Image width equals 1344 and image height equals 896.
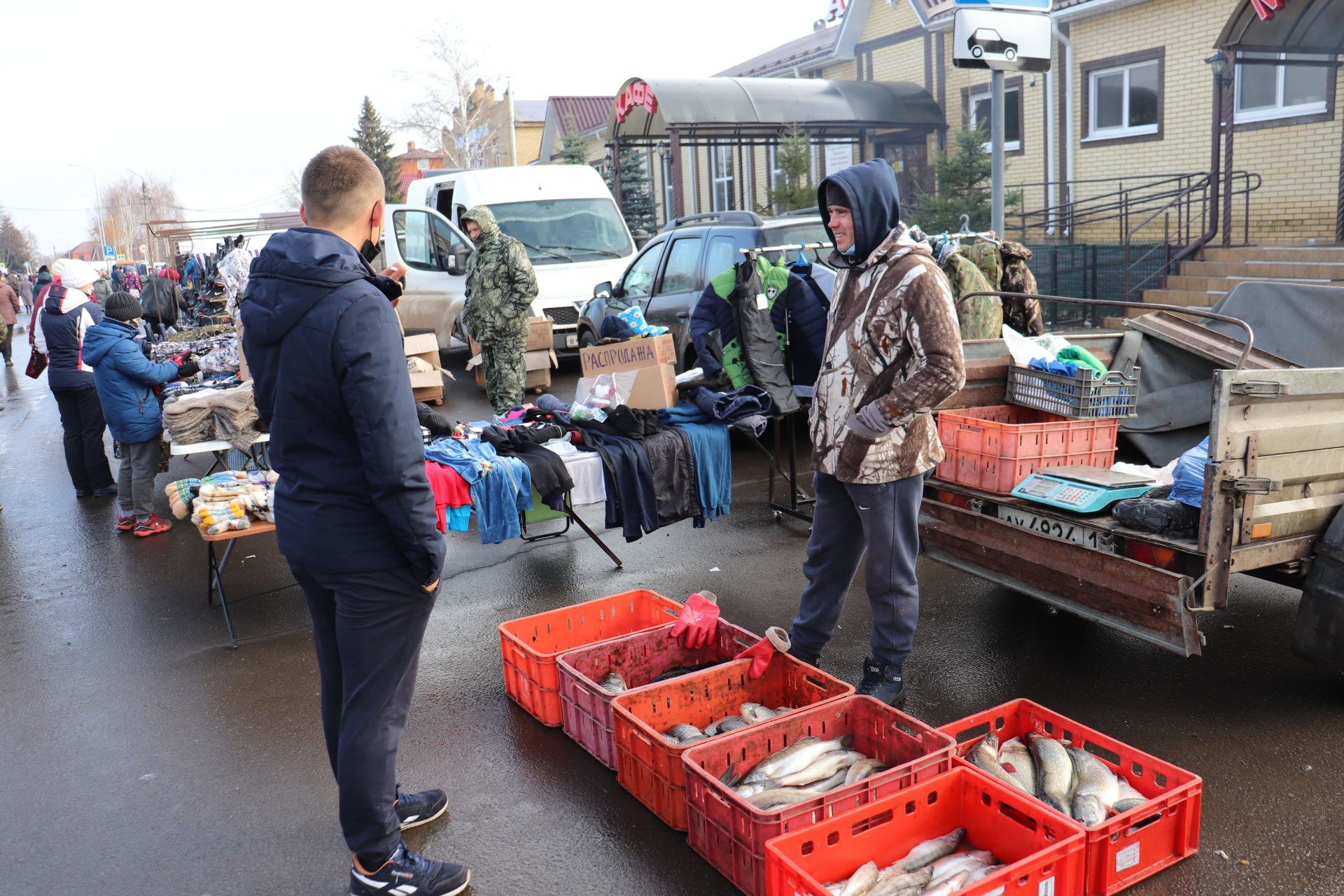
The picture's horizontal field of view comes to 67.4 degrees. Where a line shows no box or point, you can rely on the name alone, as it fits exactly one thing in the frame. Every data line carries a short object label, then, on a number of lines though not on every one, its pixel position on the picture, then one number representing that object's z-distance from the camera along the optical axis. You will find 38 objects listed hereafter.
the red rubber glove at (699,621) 4.36
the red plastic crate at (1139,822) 2.99
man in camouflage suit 10.21
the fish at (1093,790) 3.09
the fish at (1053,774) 3.26
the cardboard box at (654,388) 6.13
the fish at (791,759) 3.33
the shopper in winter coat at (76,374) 8.40
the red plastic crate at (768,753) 2.98
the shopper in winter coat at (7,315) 21.03
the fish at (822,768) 3.30
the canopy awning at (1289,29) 10.63
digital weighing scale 4.30
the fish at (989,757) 3.33
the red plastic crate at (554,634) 4.26
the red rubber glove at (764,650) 3.98
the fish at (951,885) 2.73
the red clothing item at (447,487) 5.30
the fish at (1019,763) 3.36
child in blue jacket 7.48
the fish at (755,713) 3.78
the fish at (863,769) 3.29
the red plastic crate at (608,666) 3.89
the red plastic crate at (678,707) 3.46
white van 14.17
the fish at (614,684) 4.06
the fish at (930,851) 2.99
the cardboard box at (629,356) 6.20
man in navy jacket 2.68
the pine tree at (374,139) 53.88
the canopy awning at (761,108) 18.61
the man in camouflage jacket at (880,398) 3.80
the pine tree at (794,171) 19.81
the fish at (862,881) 2.81
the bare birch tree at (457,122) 45.28
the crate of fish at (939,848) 2.77
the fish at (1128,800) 3.18
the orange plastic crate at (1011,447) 4.77
